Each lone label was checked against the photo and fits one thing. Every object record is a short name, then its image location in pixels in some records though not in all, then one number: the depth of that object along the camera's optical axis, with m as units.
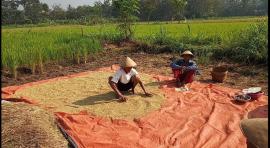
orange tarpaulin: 3.69
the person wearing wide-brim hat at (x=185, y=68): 5.76
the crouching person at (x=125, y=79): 4.86
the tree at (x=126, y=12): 10.84
